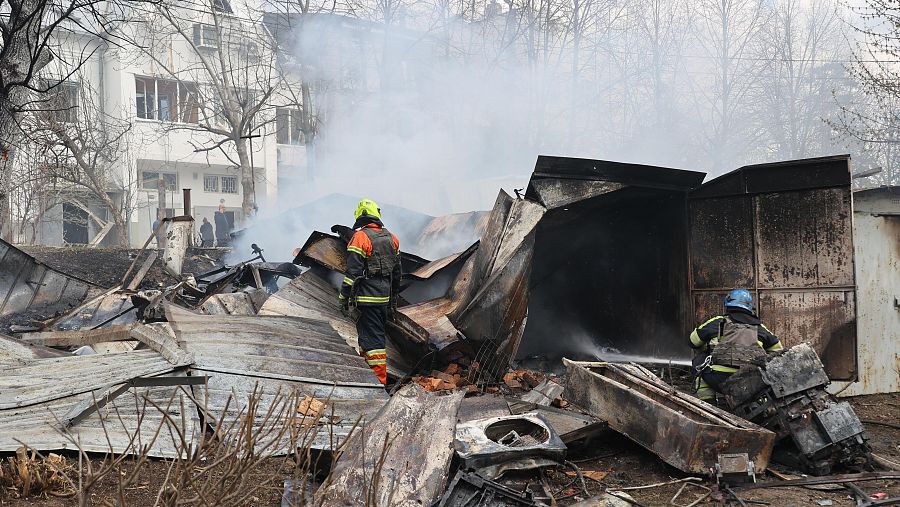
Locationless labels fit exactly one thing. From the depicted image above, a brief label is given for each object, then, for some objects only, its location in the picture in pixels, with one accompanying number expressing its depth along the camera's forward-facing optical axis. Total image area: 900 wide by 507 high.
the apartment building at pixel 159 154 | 24.73
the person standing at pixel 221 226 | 19.92
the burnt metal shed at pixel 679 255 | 6.89
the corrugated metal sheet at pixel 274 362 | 4.83
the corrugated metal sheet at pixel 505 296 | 6.83
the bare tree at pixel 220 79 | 18.48
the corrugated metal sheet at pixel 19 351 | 5.74
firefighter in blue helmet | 5.32
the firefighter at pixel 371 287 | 6.67
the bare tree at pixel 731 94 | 25.92
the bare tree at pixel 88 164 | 15.70
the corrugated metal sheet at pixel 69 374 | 4.56
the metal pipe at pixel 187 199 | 13.57
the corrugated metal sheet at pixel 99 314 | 8.66
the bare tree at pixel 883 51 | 9.53
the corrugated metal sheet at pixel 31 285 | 9.59
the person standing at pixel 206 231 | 20.61
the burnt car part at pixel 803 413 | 4.54
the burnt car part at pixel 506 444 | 4.13
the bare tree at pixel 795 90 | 26.72
